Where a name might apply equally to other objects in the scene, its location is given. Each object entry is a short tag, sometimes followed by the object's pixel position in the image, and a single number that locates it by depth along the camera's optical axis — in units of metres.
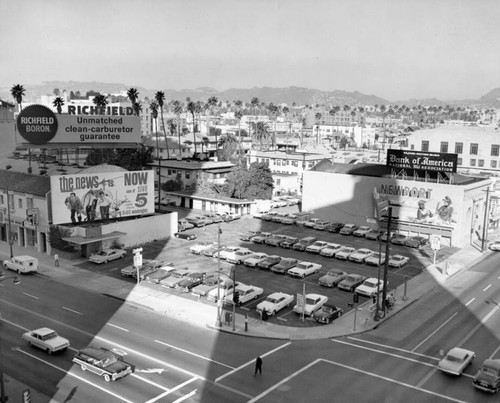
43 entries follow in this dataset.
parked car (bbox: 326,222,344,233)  77.62
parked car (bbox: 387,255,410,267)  59.16
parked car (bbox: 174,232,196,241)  70.56
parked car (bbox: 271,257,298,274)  56.16
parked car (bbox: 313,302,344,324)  42.30
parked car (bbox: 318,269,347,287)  52.03
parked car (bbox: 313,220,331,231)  78.38
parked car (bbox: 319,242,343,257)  63.47
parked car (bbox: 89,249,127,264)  58.91
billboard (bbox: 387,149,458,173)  71.75
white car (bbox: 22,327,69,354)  35.22
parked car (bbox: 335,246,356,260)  62.26
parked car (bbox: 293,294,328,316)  43.47
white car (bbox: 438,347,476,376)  32.97
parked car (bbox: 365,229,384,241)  73.31
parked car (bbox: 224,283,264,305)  46.34
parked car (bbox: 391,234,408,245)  69.31
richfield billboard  63.53
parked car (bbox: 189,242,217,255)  62.93
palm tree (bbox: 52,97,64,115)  116.86
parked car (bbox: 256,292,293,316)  43.80
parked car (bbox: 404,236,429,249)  68.38
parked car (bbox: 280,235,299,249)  67.25
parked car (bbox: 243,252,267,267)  58.12
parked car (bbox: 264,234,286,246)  68.19
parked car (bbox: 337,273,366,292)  51.00
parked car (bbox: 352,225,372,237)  75.00
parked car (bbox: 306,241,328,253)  65.00
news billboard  61.53
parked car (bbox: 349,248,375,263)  61.17
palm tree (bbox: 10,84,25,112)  113.79
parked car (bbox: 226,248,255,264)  59.81
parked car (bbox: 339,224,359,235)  76.04
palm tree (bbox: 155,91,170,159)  116.82
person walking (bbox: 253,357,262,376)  32.41
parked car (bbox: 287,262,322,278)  54.78
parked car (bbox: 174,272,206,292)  50.00
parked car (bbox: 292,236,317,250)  66.38
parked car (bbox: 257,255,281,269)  57.59
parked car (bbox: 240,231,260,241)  71.33
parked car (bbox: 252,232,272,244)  69.56
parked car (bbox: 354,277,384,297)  49.00
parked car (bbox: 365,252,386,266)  59.94
